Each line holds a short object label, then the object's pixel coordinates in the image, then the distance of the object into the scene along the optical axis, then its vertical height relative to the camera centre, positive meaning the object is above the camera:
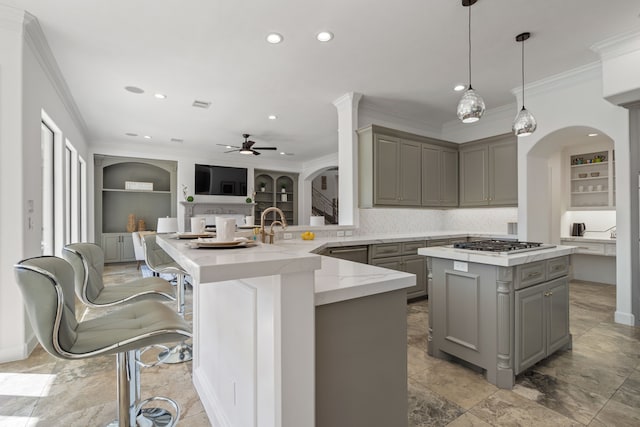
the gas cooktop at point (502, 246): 2.24 -0.26
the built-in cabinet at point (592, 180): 4.85 +0.55
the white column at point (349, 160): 4.36 +0.78
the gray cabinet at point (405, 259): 3.78 -0.58
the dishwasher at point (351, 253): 3.47 -0.45
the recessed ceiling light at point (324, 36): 2.82 +1.66
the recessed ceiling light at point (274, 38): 2.86 +1.66
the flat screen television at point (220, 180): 8.18 +0.93
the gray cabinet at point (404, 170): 4.27 +0.66
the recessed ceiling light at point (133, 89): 4.03 +1.67
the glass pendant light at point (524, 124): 2.48 +0.73
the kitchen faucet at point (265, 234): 2.60 -0.18
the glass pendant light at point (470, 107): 2.15 +0.75
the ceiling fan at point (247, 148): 6.19 +1.34
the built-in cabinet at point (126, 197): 7.29 +0.45
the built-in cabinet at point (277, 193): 9.55 +0.68
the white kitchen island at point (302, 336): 0.98 -0.46
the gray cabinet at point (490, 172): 4.51 +0.64
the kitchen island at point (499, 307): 2.05 -0.68
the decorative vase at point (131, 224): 7.68 -0.26
